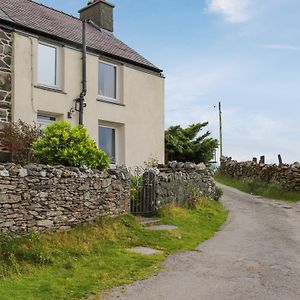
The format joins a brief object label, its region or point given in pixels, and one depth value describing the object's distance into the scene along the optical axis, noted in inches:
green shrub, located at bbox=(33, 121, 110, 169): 409.7
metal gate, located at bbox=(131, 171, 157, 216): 497.4
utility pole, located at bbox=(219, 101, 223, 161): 1787.9
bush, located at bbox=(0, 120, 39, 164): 456.1
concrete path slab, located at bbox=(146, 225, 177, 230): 431.9
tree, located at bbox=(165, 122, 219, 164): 943.0
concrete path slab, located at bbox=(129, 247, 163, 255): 348.9
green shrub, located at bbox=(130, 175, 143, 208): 496.4
